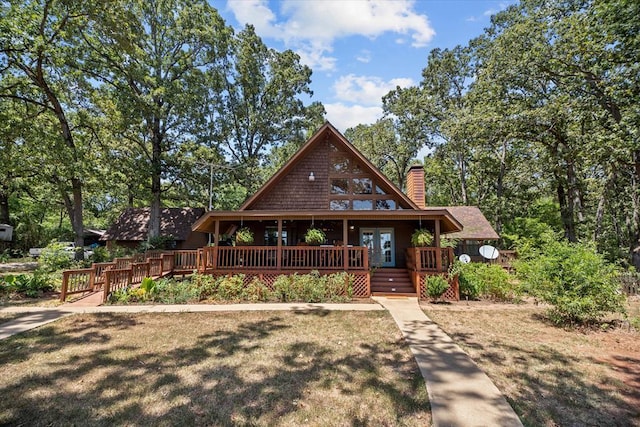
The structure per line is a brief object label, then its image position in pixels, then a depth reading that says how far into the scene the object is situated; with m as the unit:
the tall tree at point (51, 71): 13.79
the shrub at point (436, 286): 9.44
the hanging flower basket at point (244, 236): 11.02
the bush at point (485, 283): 9.44
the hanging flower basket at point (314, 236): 10.73
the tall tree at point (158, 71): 17.76
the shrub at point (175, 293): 9.07
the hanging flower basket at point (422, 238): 10.33
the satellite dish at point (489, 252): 13.27
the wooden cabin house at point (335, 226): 10.56
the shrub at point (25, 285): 9.38
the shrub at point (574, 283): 6.27
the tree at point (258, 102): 24.12
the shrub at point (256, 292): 9.47
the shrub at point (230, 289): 9.55
